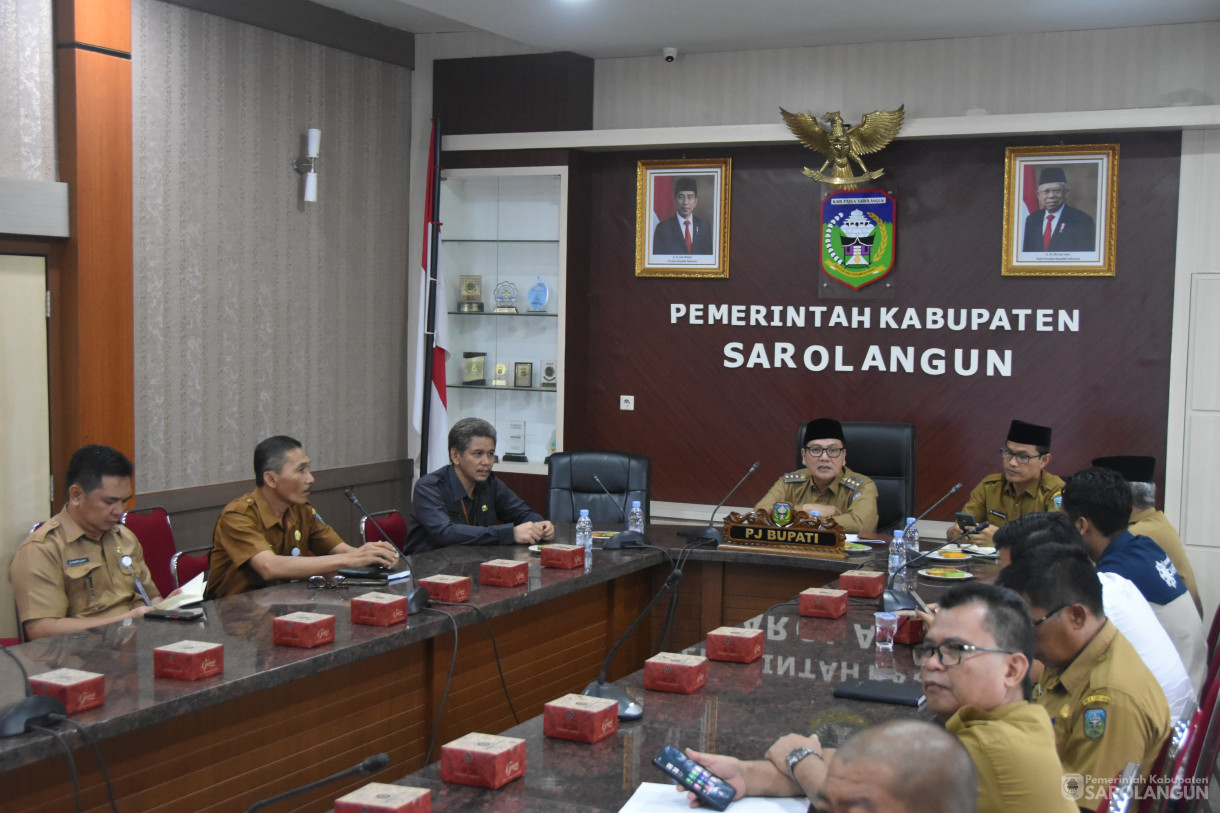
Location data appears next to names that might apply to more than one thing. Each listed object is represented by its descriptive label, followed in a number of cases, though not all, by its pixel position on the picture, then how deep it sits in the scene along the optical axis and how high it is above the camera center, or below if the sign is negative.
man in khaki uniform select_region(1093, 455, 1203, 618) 3.99 -0.65
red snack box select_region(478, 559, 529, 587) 3.46 -0.74
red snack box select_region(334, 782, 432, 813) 1.73 -0.72
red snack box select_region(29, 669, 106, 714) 2.19 -0.70
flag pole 6.28 +0.41
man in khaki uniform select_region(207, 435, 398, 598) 3.52 -0.67
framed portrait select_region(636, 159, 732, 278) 6.13 +0.59
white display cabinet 6.31 +0.25
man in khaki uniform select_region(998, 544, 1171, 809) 2.16 -0.66
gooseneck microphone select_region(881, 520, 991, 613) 3.01 -0.70
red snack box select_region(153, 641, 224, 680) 2.41 -0.71
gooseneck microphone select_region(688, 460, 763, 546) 4.35 -0.78
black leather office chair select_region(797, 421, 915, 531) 4.97 -0.55
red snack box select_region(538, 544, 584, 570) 3.78 -0.74
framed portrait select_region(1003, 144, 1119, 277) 5.45 +0.59
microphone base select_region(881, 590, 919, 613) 3.01 -0.70
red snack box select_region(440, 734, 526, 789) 1.93 -0.73
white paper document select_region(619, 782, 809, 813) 1.87 -0.77
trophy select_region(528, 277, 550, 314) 6.32 +0.16
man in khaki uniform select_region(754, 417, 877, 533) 4.74 -0.65
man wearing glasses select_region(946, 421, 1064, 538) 4.74 -0.61
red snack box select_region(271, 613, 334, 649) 2.69 -0.71
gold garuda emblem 5.64 +0.94
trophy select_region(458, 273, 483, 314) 6.44 +0.17
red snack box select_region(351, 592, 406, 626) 2.94 -0.72
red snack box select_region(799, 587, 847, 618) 3.23 -0.75
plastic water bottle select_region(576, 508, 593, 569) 3.89 -0.70
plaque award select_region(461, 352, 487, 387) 6.44 -0.24
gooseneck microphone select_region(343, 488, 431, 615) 3.04 -0.72
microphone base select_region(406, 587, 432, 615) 3.04 -0.72
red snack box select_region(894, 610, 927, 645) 2.97 -0.75
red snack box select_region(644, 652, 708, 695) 2.47 -0.73
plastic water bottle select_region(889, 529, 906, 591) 3.73 -0.75
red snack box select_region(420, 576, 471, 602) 3.21 -0.72
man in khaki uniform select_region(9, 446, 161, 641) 3.31 -0.71
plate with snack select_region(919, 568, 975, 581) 3.80 -0.79
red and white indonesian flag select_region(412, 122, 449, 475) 6.28 -0.23
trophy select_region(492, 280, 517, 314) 6.39 +0.16
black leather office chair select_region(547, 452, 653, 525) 4.89 -0.66
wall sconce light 5.66 +0.78
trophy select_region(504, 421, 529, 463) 6.40 -0.64
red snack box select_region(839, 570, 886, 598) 3.51 -0.76
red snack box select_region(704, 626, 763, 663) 2.72 -0.74
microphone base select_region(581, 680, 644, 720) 2.29 -0.74
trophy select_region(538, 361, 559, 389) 6.32 -0.26
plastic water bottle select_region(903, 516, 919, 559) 4.28 -0.75
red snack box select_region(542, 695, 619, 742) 2.15 -0.73
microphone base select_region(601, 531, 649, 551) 4.20 -0.77
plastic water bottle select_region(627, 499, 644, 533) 4.39 -0.73
